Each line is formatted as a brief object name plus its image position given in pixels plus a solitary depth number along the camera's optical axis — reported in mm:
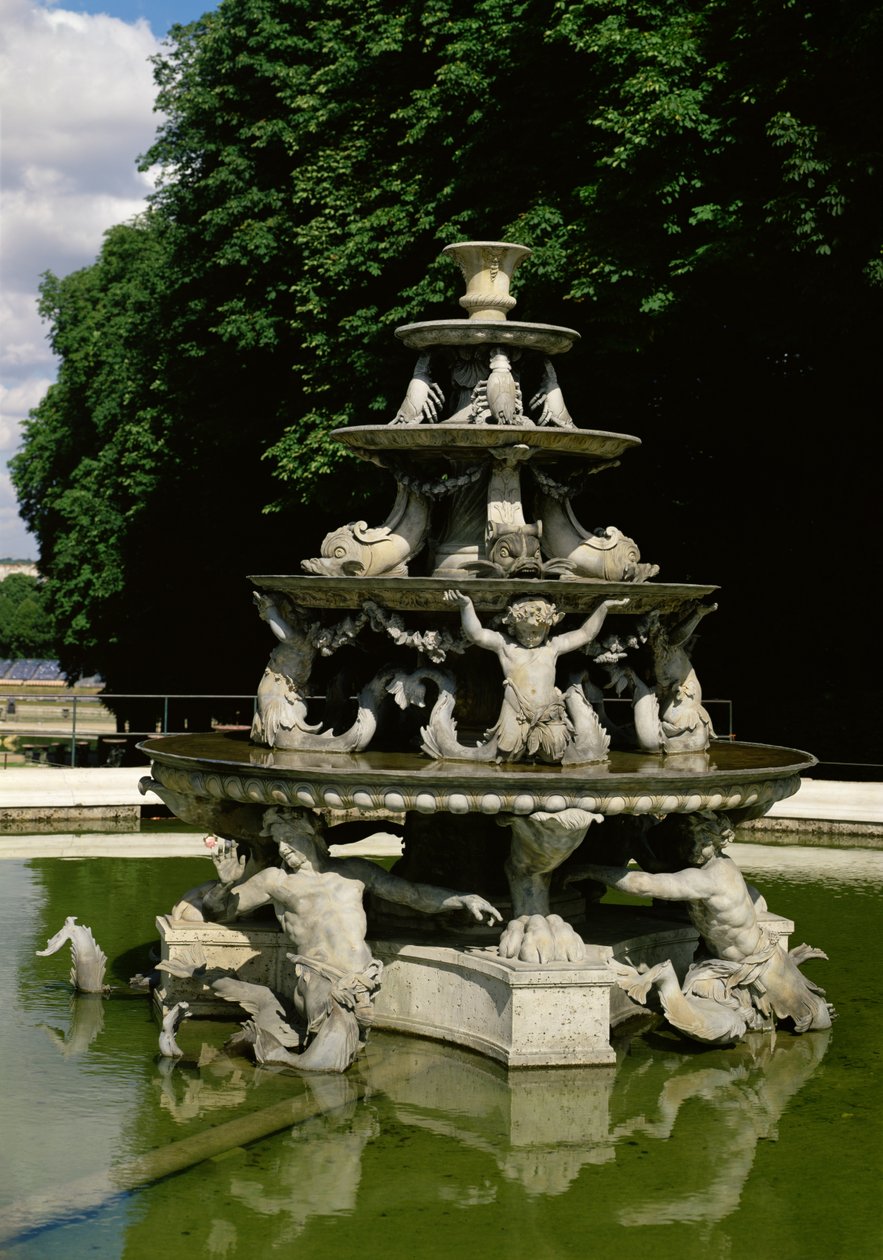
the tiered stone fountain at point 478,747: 10516
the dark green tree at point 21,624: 133250
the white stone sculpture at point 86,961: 11883
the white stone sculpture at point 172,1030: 10328
